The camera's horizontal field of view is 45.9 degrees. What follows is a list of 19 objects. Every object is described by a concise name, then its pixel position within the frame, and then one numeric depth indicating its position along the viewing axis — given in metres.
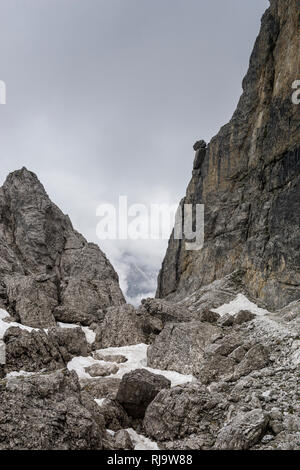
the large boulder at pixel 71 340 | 31.42
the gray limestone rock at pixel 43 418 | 14.45
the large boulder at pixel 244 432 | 15.30
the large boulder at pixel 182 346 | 28.61
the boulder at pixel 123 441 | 17.02
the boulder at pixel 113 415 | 19.84
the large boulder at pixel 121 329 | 35.59
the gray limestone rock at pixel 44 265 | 38.25
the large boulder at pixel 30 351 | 25.52
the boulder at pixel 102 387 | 23.42
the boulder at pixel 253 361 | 23.56
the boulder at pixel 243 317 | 34.31
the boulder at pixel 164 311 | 39.72
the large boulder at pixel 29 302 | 35.97
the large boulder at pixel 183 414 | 18.44
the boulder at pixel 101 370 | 27.55
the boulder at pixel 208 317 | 37.03
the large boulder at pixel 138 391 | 21.61
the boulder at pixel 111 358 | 30.88
